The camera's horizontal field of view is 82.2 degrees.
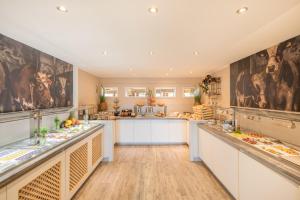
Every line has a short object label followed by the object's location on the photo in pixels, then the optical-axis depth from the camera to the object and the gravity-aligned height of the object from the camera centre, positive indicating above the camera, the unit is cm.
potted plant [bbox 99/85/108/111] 601 +0
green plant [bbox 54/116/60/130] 317 -40
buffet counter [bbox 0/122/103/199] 141 -59
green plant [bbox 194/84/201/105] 617 +15
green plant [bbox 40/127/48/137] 232 -42
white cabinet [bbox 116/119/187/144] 562 -98
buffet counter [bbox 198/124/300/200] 149 -77
